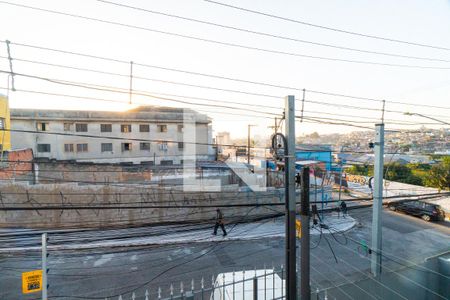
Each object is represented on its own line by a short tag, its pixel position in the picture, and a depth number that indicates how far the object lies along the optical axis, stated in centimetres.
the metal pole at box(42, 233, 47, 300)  502
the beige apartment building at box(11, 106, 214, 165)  2230
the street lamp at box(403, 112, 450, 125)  661
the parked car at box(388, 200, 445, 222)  1487
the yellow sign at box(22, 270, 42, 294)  548
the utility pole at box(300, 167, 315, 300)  356
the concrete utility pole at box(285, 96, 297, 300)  365
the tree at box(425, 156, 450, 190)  1797
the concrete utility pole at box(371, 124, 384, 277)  455
